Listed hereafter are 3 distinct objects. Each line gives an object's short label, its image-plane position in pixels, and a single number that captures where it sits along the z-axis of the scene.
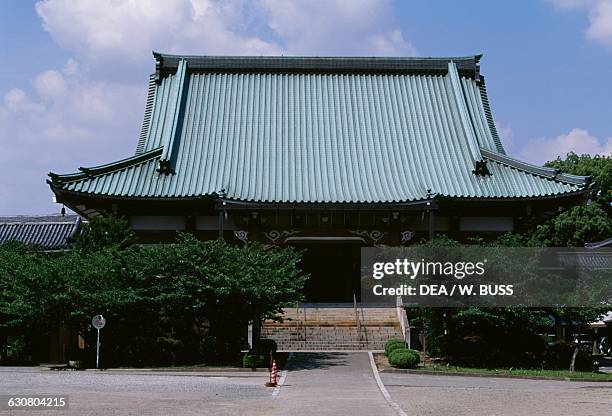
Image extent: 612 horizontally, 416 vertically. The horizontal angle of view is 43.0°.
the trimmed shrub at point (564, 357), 23.78
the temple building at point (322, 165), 29.11
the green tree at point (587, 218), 48.23
